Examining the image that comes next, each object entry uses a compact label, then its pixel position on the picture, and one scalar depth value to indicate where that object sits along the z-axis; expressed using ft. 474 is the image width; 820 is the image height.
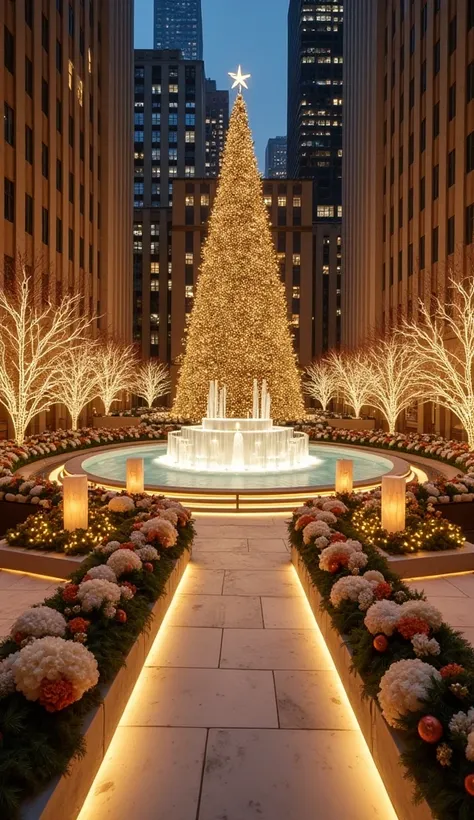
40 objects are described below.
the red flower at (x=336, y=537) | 21.12
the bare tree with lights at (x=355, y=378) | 99.50
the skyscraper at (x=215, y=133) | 575.38
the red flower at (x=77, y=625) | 13.05
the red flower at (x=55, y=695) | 10.21
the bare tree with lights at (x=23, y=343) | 58.29
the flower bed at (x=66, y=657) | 9.29
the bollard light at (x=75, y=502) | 24.67
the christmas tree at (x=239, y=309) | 78.89
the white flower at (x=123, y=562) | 17.78
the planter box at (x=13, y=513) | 31.50
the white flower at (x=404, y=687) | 10.50
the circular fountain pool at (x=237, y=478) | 37.86
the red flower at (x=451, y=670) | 11.03
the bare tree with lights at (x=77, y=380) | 77.42
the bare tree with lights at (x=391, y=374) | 83.25
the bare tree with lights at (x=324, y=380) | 127.29
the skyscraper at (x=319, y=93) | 405.98
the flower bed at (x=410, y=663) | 9.08
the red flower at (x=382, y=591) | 15.49
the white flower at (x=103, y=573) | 16.63
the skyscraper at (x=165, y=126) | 297.74
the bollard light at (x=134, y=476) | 36.73
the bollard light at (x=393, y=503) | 24.80
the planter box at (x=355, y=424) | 95.50
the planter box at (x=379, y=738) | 9.95
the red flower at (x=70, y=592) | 15.03
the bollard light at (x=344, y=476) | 37.63
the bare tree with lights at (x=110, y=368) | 94.84
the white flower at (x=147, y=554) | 19.65
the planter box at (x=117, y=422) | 95.35
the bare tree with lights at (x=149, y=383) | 129.08
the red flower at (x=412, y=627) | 12.89
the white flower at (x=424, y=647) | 12.30
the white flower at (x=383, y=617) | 13.26
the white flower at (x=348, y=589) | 15.99
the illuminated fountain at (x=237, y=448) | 54.08
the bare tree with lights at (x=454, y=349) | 58.12
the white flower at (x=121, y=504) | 27.53
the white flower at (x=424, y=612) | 13.53
